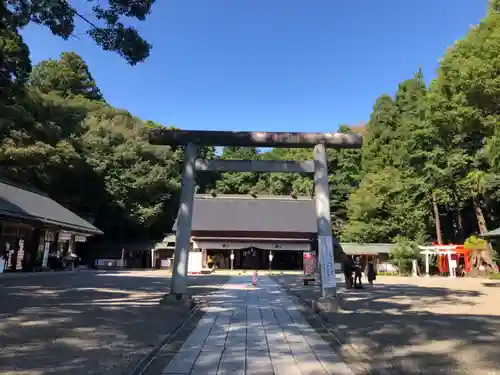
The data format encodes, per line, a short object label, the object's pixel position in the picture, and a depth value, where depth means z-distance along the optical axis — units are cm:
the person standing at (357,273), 1549
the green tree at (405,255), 2797
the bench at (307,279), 1695
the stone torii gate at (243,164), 955
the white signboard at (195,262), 2677
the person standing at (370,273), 1758
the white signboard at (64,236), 2418
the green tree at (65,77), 4266
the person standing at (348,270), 1513
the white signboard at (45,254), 2216
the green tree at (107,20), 795
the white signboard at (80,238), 2711
